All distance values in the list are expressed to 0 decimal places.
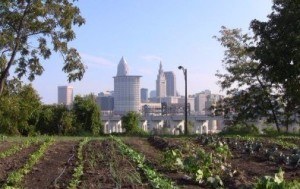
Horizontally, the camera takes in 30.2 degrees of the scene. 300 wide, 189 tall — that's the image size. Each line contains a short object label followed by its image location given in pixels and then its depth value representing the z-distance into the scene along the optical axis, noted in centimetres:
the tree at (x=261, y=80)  2891
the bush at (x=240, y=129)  2945
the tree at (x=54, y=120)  3478
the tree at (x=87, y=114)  3631
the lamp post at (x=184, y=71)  3739
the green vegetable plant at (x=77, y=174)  895
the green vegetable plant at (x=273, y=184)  695
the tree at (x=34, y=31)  2755
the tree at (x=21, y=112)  3200
